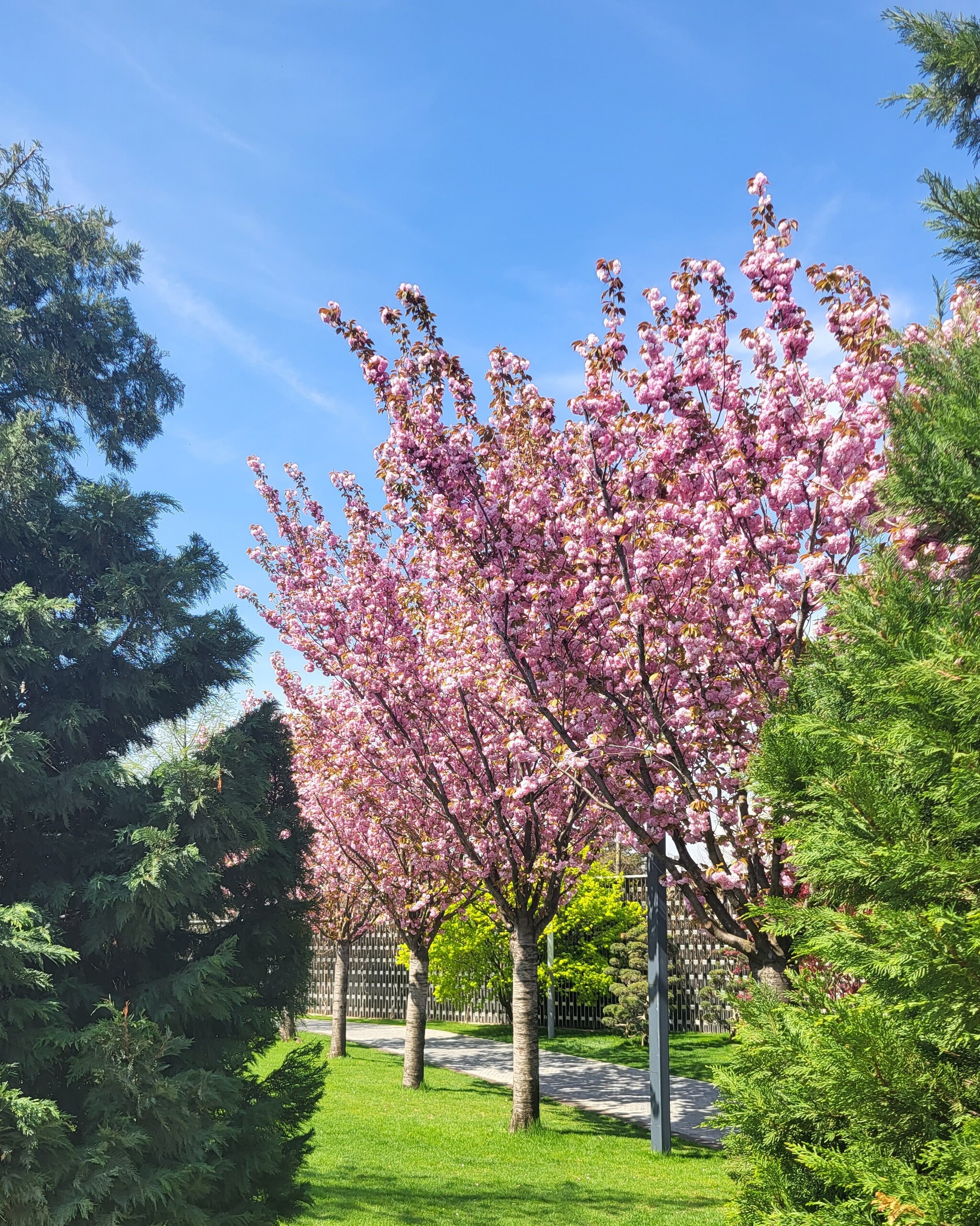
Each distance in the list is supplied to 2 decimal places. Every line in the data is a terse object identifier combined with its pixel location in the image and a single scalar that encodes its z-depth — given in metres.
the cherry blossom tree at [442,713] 9.62
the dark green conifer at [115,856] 4.82
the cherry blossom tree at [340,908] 15.55
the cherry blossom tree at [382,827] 11.76
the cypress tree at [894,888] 2.75
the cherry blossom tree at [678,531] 5.71
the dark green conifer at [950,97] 6.39
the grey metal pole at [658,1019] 9.21
